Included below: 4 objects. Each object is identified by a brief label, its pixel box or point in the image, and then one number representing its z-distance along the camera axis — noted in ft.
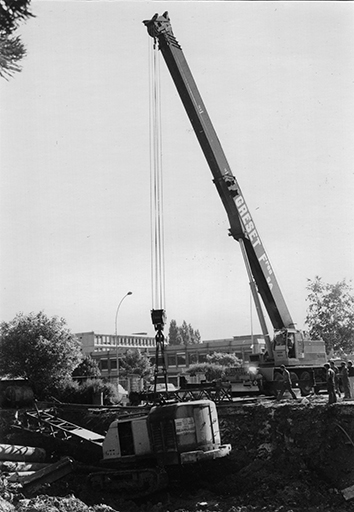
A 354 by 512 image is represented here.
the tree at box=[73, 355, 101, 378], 164.66
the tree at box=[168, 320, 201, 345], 371.35
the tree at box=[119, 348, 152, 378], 231.50
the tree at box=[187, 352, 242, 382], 210.38
